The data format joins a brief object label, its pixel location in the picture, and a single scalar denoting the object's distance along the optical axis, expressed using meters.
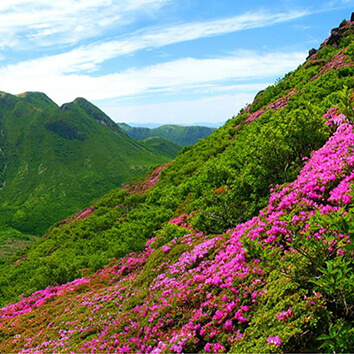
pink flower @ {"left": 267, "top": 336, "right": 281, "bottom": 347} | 5.42
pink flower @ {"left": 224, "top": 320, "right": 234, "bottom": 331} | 6.74
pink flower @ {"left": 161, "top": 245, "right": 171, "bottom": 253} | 13.71
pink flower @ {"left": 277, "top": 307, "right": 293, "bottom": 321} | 5.81
